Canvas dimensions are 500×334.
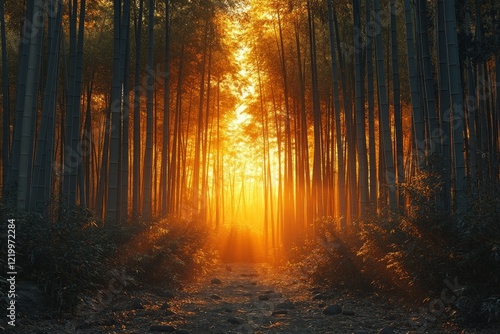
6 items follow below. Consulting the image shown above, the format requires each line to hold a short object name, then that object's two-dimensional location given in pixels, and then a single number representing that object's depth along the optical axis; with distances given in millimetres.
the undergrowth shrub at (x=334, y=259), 7473
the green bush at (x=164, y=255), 7569
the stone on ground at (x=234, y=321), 5781
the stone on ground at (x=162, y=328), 4961
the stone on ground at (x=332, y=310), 6141
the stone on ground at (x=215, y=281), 10897
